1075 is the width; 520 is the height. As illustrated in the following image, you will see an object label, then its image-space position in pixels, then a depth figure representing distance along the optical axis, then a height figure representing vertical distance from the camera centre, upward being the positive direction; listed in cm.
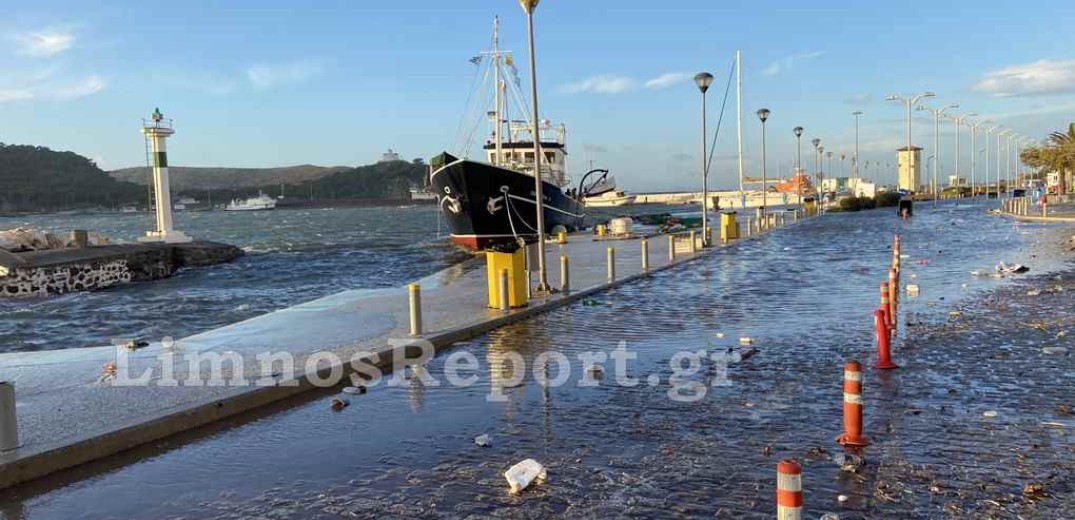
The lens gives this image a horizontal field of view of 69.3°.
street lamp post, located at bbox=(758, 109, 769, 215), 4006 +435
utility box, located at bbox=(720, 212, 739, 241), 3303 -113
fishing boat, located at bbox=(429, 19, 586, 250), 3659 +74
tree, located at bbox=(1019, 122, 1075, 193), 6391 +280
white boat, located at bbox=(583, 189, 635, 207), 16871 +104
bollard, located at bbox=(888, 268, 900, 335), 1185 -164
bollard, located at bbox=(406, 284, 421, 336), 1057 -133
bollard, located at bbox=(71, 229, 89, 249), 3141 -46
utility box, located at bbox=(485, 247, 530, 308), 1338 -113
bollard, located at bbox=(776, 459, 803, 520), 333 -126
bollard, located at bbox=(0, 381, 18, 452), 580 -141
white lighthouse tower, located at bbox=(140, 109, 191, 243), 3603 +268
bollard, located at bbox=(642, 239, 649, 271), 2003 -140
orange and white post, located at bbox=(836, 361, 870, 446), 554 -155
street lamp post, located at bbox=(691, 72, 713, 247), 2548 +136
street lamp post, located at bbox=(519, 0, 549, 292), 1448 +135
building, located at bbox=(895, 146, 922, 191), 13550 +447
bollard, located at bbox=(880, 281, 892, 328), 930 -128
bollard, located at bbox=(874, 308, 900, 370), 834 -168
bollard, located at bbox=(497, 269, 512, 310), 1291 -138
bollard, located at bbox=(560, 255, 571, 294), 1560 -151
